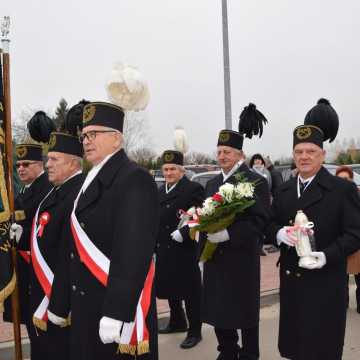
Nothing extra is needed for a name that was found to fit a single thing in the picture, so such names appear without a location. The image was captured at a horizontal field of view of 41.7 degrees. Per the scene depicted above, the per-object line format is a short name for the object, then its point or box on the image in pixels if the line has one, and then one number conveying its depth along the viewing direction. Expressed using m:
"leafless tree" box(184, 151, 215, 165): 52.88
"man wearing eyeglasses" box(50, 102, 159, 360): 2.50
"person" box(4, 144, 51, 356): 4.24
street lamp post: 10.16
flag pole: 3.98
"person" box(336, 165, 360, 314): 6.39
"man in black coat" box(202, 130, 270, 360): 4.05
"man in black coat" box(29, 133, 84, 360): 3.58
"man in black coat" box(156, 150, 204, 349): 5.29
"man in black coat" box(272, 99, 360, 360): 3.42
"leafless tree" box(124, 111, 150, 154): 32.20
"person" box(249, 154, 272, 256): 10.27
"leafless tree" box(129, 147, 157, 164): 38.67
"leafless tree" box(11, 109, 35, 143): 30.94
